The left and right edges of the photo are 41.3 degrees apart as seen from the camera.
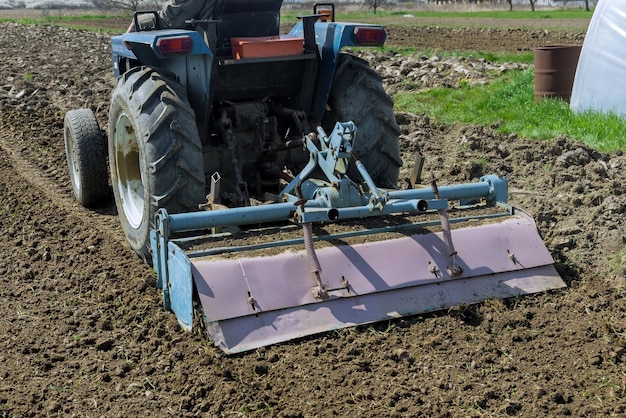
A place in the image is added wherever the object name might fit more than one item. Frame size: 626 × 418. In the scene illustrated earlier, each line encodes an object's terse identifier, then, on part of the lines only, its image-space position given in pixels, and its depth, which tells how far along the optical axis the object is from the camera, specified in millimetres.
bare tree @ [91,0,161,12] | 52881
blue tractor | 5258
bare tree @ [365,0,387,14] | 54756
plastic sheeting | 9562
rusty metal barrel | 10398
